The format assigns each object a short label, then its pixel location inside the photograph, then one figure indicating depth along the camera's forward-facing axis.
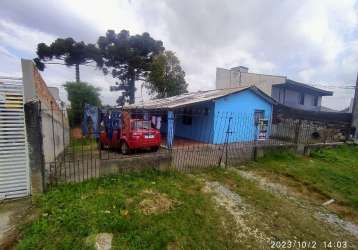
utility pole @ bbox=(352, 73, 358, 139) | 12.85
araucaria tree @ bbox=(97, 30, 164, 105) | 23.17
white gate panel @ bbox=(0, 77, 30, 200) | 4.10
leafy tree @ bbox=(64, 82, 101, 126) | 20.56
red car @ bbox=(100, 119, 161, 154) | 8.60
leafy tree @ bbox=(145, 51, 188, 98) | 22.59
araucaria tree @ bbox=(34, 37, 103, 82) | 22.30
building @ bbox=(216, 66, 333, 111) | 22.98
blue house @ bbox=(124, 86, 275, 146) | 11.84
